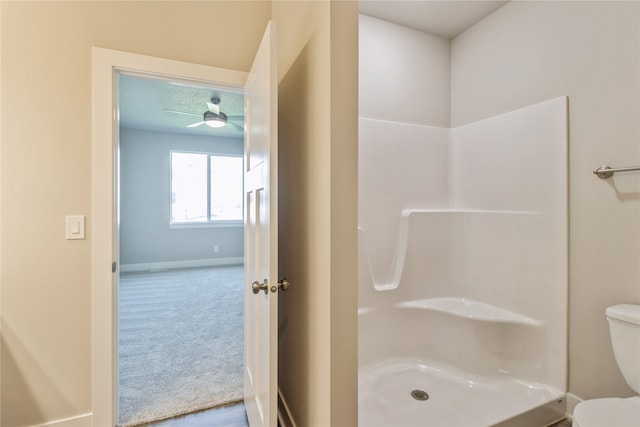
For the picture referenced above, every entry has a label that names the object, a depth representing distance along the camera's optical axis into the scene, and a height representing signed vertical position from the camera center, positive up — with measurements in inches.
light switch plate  59.4 -2.5
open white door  46.5 -3.6
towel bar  58.7 +8.8
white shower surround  69.6 -15.2
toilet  45.0 -29.0
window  220.1 +20.6
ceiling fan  141.2 +49.0
